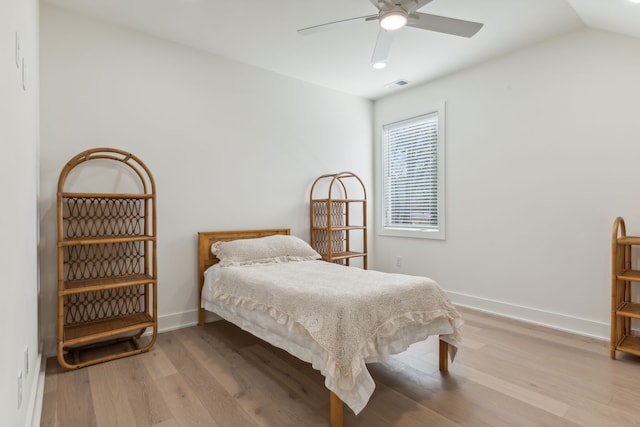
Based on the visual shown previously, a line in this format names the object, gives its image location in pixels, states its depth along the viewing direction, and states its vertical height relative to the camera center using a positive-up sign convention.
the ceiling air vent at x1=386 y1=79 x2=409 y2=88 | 4.17 +1.56
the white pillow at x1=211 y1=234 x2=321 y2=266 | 3.11 -0.39
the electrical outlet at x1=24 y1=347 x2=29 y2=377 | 1.59 -0.73
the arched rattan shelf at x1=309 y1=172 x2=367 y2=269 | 4.19 -0.10
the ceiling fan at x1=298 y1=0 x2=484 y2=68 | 2.13 +1.23
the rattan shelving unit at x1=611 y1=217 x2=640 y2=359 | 2.45 -0.64
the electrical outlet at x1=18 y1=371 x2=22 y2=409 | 1.39 -0.73
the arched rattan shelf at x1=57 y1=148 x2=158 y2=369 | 2.51 -0.42
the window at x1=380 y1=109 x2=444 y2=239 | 4.15 +0.42
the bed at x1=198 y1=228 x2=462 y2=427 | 1.73 -0.63
